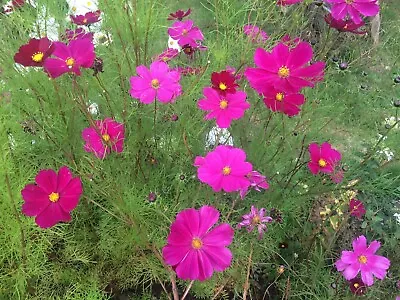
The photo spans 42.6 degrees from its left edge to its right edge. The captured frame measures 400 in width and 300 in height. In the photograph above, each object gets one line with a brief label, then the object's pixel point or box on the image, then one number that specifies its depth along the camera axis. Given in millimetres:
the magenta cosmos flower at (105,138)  989
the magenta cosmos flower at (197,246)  792
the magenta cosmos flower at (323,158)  1148
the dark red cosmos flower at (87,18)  1172
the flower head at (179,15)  1296
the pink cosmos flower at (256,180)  1022
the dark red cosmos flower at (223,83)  944
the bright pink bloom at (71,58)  855
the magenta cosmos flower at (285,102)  948
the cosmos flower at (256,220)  1112
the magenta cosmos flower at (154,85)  986
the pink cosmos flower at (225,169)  878
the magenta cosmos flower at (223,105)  967
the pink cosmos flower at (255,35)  1140
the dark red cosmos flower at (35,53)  850
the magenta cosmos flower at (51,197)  844
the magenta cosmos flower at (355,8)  1062
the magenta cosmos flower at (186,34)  1203
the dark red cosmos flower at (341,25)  1131
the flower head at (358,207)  1295
